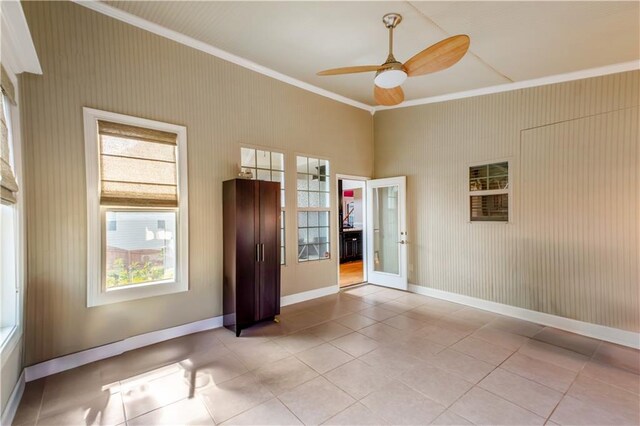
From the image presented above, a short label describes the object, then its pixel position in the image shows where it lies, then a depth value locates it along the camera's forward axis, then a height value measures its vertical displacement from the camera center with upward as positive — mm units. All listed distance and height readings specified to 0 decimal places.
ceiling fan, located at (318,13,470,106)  2408 +1371
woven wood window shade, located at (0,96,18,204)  2008 +324
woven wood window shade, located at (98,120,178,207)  3070 +548
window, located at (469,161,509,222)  4242 +274
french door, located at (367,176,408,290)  5457 -410
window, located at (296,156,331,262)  4914 +79
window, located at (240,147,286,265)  4207 +721
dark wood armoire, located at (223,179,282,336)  3598 -501
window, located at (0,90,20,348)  2281 -276
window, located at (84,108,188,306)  2982 +77
